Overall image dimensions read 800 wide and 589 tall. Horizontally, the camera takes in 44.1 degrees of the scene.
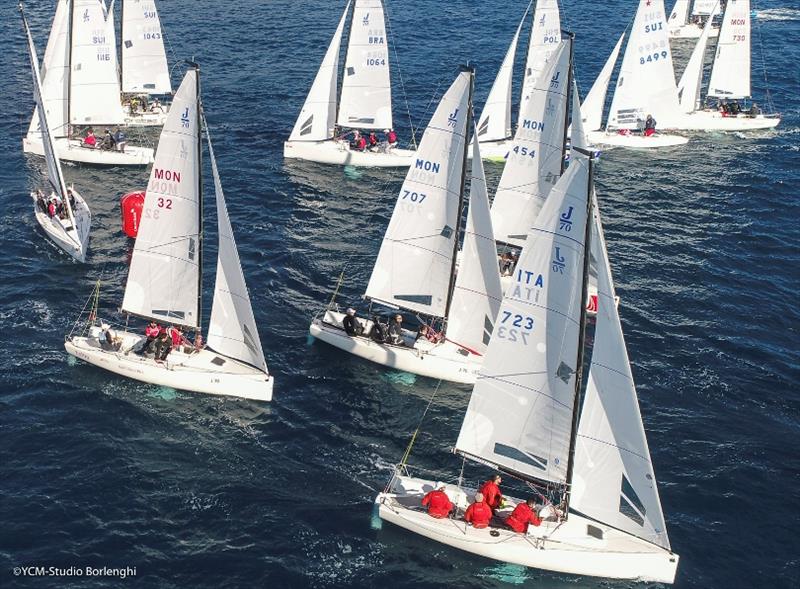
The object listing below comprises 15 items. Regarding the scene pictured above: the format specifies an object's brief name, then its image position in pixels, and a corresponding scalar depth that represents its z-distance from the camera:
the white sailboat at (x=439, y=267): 47.62
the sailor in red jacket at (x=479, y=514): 38.94
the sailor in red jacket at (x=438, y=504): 39.28
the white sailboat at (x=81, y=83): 72.12
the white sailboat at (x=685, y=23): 101.62
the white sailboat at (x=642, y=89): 77.12
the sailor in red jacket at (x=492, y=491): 39.34
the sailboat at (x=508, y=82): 69.69
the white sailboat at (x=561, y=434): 36.31
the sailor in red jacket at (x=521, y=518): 38.75
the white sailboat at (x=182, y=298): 46.59
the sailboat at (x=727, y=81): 82.12
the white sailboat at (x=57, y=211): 59.38
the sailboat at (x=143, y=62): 77.56
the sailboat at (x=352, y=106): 72.25
